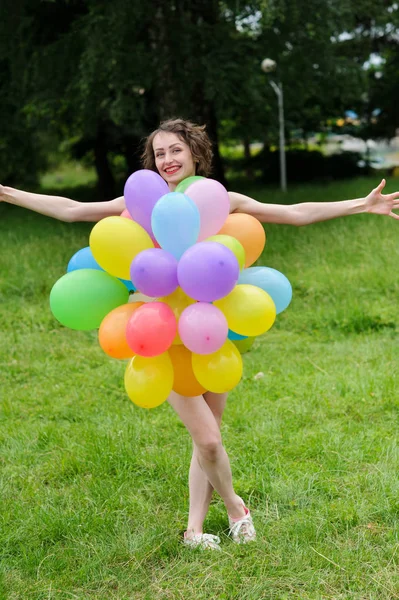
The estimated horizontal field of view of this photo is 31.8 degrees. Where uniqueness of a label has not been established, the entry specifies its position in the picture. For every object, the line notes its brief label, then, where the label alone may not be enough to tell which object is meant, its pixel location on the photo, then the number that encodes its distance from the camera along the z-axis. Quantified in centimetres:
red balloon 265
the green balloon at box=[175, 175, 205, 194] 294
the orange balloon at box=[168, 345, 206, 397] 290
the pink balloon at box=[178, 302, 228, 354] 262
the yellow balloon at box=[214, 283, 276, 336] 274
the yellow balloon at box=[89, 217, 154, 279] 276
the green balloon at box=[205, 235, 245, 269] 278
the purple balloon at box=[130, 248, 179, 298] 265
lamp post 1271
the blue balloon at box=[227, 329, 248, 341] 295
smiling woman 307
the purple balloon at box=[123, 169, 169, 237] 284
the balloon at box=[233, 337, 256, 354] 314
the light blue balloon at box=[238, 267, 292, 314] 294
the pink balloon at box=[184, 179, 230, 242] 279
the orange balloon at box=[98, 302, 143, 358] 278
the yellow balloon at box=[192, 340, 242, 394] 277
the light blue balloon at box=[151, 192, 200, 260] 266
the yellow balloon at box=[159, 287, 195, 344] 282
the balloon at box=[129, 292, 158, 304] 290
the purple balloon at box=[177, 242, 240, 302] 258
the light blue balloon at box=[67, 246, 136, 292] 305
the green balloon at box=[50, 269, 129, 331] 284
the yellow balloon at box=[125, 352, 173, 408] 279
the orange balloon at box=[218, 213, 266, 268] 293
